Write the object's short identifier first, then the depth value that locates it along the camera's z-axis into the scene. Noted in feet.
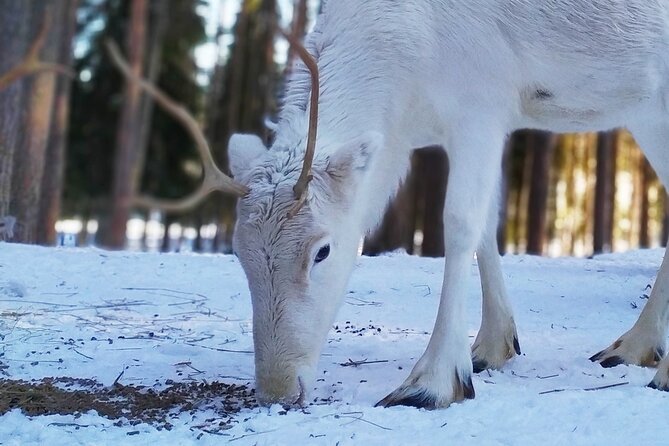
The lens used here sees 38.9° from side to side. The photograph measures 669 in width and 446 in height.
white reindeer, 14.46
